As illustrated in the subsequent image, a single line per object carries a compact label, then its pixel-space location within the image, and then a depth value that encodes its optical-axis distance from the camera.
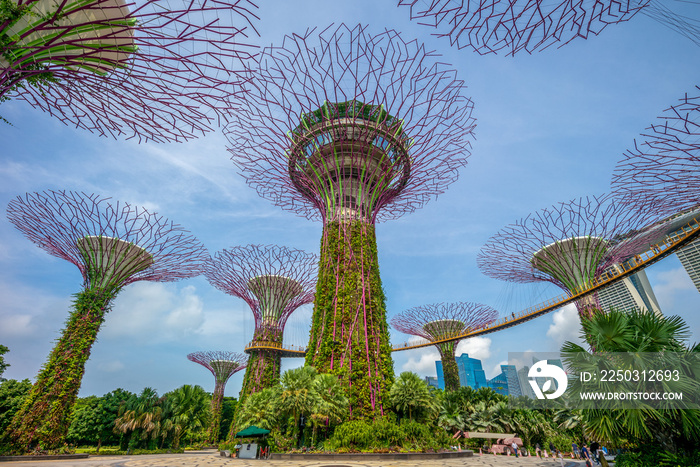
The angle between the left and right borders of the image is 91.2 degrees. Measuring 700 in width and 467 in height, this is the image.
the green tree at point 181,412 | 28.95
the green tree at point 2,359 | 27.06
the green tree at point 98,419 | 29.23
